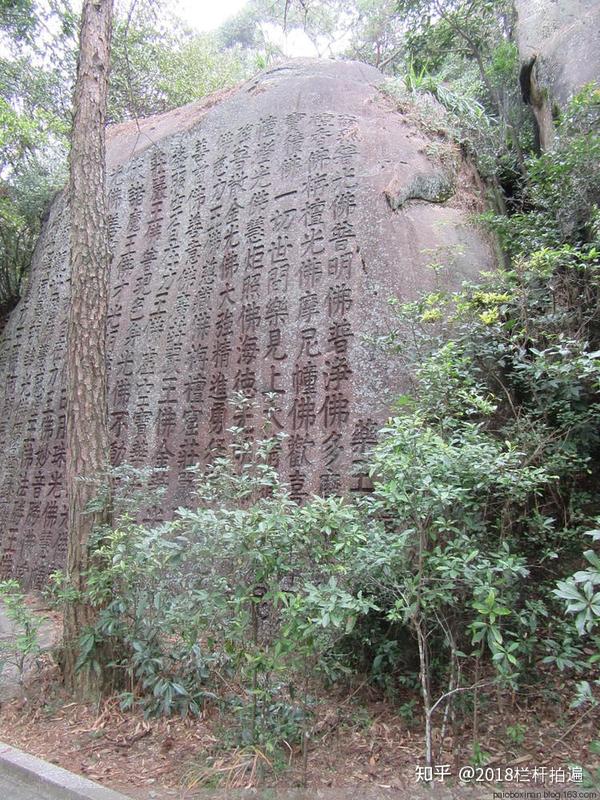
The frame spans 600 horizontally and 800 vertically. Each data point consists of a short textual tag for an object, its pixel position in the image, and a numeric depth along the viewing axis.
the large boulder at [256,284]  4.87
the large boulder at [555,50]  6.21
